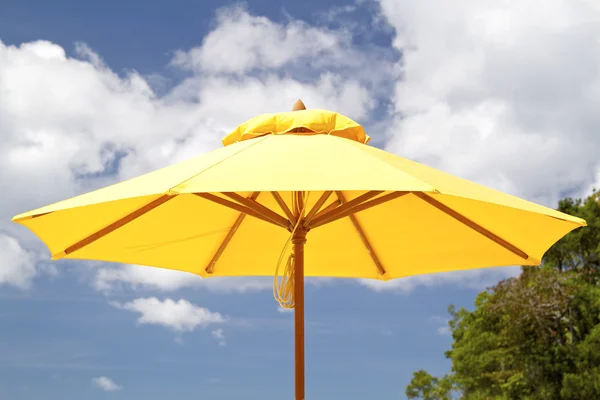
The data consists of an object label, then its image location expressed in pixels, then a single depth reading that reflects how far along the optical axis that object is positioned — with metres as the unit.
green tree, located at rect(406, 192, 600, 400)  17.72
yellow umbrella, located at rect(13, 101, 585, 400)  2.88
